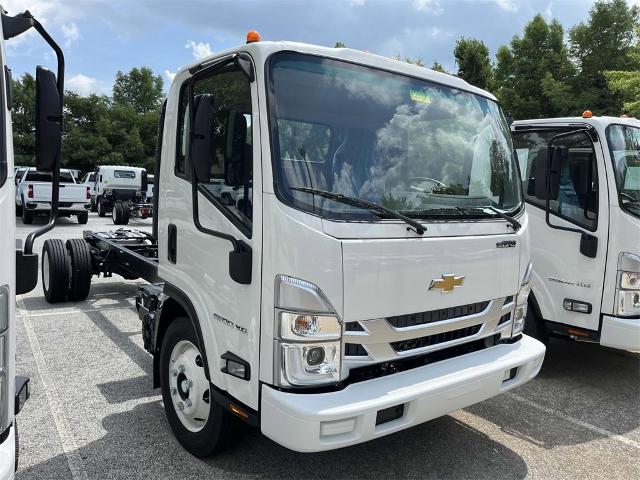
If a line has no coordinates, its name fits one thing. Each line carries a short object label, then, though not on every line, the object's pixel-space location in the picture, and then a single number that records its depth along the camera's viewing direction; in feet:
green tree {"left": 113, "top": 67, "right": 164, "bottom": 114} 165.27
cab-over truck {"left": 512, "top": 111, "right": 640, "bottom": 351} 14.61
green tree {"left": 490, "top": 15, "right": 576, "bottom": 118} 84.02
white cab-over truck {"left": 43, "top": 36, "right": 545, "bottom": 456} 8.25
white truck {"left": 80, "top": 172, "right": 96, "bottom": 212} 87.43
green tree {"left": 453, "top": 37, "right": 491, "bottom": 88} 86.02
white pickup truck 59.11
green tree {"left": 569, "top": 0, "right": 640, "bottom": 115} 83.71
